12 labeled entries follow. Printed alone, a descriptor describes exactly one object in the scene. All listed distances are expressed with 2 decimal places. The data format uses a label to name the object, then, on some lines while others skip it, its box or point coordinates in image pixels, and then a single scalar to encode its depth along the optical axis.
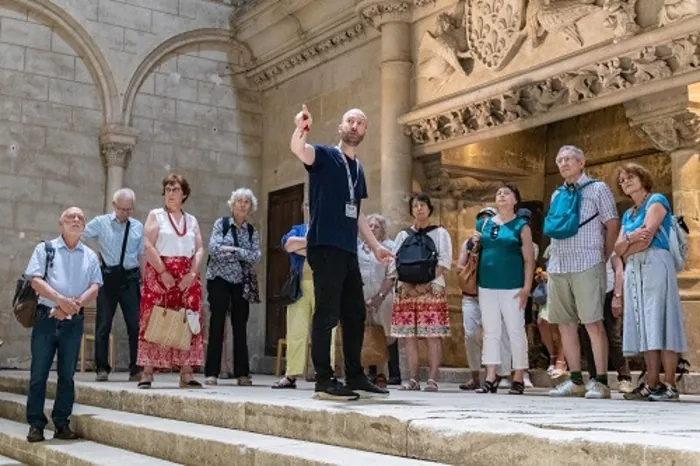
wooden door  11.21
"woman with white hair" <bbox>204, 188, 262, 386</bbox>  6.71
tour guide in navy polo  4.30
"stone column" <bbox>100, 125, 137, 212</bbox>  10.65
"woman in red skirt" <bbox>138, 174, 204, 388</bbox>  6.14
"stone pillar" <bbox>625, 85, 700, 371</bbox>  6.71
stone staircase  2.62
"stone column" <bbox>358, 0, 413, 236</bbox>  9.08
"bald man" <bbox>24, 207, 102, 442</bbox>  4.88
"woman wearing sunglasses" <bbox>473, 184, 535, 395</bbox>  5.86
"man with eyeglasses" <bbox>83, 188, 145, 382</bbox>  7.29
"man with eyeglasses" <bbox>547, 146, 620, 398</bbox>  5.30
